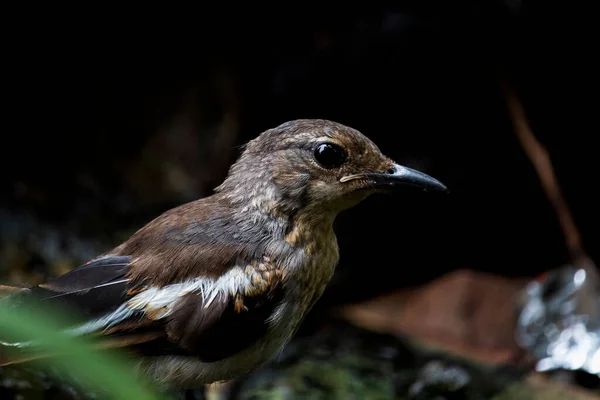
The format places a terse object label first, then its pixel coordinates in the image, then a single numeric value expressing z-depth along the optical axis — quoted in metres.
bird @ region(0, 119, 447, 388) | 1.72
